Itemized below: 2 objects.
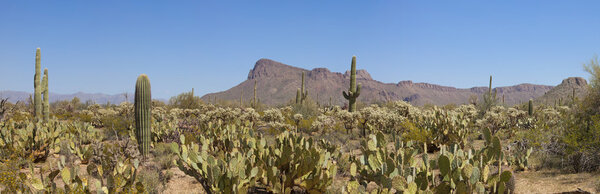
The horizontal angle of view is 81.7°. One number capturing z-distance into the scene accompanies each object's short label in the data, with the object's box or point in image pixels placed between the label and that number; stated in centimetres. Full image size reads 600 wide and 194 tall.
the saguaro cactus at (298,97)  2745
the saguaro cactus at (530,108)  2133
